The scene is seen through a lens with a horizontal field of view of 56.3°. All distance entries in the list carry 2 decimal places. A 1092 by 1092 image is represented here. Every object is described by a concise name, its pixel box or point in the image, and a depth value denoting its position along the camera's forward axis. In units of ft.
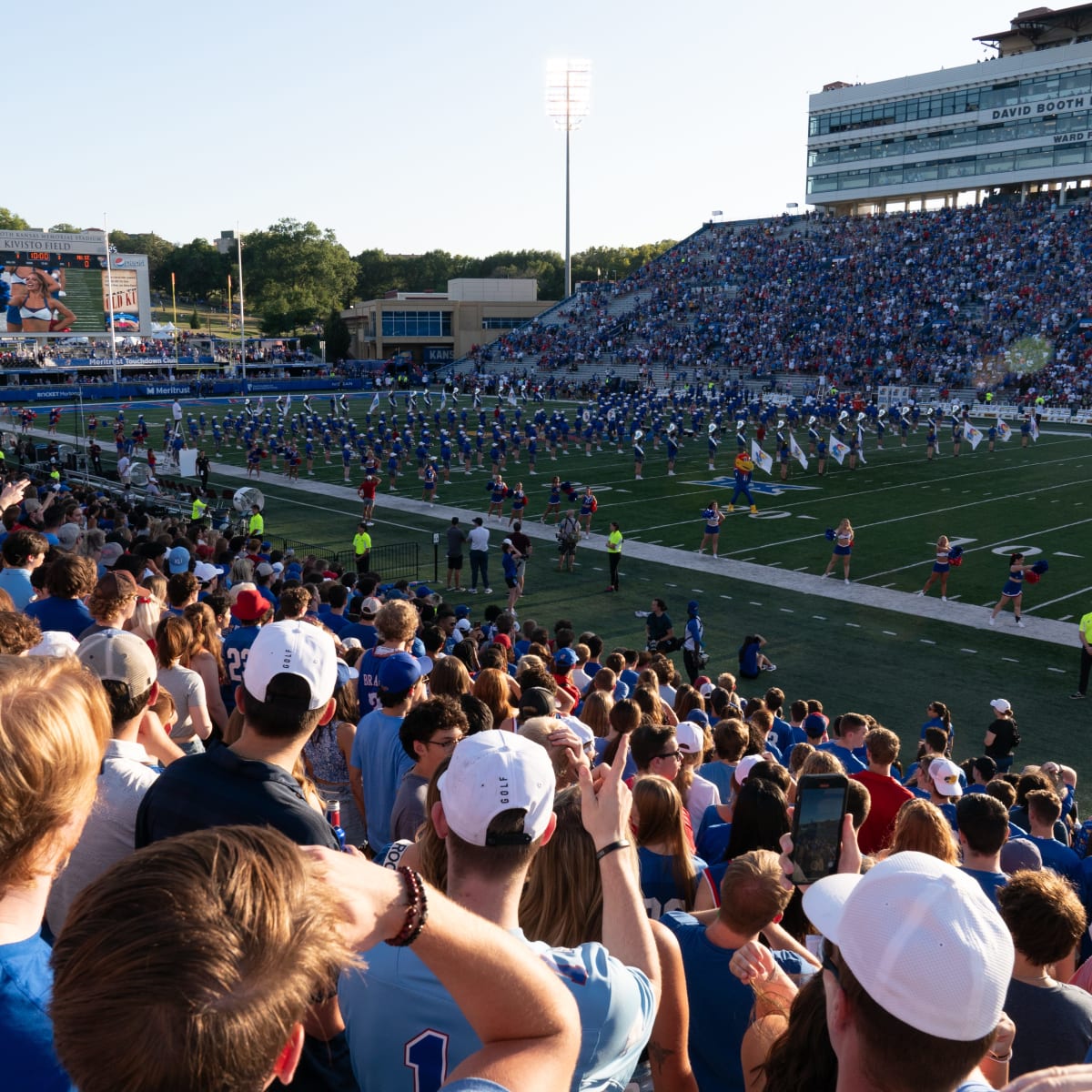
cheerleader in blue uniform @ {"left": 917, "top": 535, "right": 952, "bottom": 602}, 55.93
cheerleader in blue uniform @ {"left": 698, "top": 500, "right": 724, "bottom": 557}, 66.03
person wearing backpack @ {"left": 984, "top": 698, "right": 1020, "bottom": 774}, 33.01
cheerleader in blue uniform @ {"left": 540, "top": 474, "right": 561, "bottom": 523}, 77.36
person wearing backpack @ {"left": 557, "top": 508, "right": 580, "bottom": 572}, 64.64
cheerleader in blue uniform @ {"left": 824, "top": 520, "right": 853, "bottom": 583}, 59.62
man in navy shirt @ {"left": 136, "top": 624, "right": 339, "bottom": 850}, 9.18
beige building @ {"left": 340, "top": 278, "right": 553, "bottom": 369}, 254.27
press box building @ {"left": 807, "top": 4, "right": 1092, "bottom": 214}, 202.08
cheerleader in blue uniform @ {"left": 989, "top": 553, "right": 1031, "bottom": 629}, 51.24
